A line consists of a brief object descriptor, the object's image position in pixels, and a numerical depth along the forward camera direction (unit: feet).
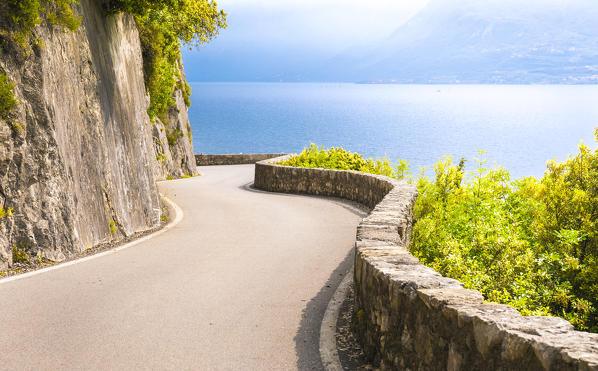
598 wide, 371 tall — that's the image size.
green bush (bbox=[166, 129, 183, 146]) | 122.52
